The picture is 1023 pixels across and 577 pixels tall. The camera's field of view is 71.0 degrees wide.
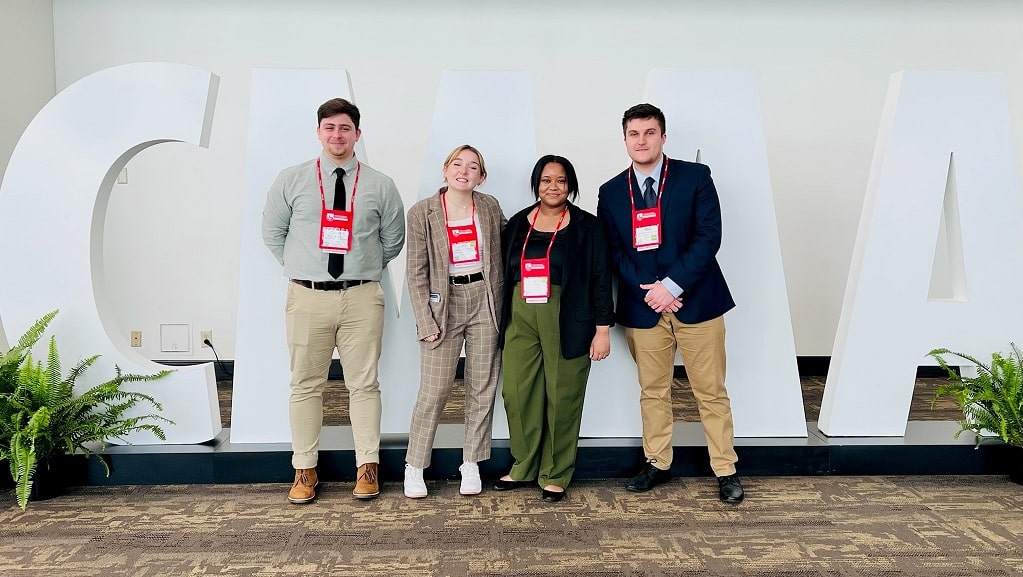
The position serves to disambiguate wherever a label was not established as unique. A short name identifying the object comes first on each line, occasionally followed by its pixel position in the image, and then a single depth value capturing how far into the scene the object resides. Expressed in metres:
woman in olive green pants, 2.86
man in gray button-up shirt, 2.86
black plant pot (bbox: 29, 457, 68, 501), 2.92
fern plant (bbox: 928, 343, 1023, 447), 3.10
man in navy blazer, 2.87
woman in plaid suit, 2.87
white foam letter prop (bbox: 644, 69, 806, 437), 3.32
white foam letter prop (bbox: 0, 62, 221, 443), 3.10
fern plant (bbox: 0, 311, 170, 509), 2.79
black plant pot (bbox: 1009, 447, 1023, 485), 3.15
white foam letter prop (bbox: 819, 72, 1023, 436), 3.29
